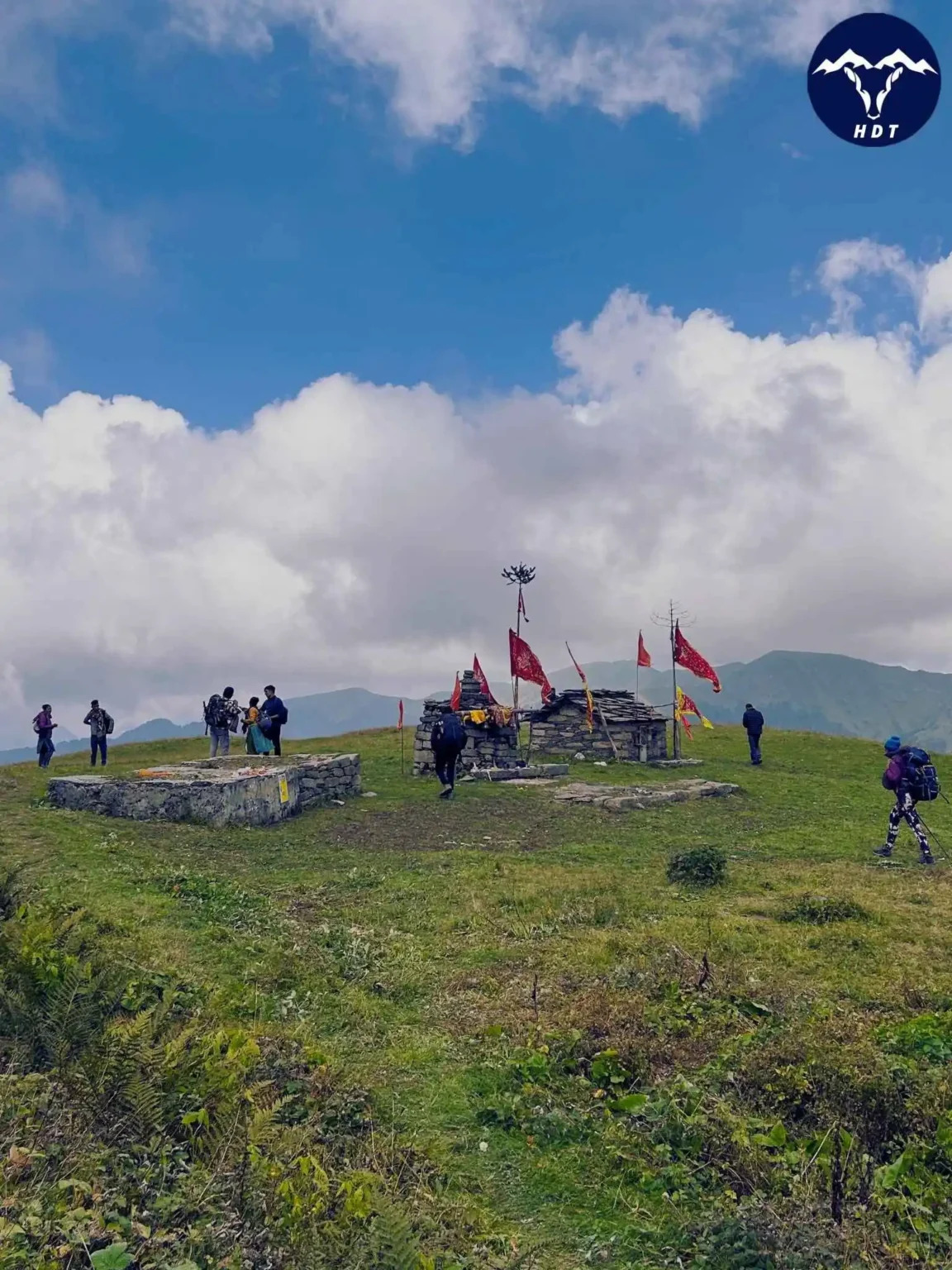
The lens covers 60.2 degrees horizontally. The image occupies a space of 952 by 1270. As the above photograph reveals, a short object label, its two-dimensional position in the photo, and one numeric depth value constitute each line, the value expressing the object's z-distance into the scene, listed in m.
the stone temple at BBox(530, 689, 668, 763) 32.88
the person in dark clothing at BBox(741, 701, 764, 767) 31.70
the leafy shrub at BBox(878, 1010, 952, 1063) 6.77
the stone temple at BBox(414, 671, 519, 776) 28.45
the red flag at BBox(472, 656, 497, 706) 30.30
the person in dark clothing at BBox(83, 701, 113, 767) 26.84
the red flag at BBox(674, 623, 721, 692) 34.25
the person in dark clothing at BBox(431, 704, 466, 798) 22.61
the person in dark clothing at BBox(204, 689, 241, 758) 26.31
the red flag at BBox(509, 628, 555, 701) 33.19
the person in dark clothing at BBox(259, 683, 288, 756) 25.81
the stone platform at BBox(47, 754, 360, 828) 17.70
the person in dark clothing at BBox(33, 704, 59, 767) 26.50
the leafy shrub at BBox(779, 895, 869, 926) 10.73
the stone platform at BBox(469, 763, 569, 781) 26.70
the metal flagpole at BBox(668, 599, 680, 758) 32.94
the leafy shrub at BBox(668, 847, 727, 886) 12.99
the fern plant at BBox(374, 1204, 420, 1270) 4.18
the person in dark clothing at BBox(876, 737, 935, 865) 15.18
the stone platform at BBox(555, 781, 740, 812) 21.56
